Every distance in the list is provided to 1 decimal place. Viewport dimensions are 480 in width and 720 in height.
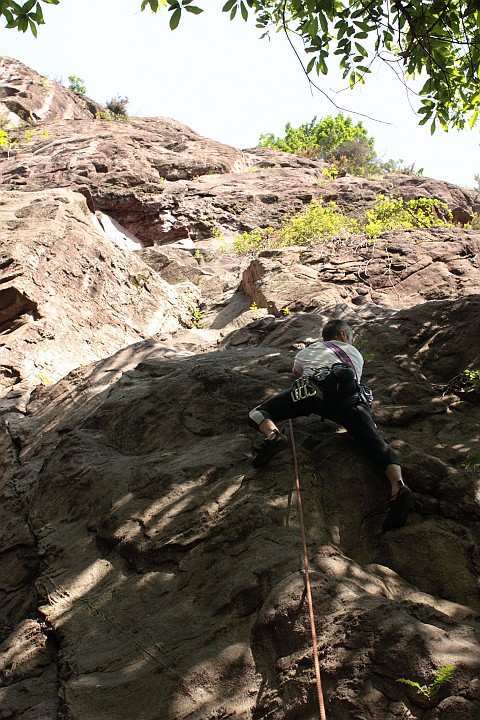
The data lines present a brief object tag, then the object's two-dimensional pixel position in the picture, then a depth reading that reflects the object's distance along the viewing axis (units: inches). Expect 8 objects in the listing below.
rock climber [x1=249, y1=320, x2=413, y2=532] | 166.9
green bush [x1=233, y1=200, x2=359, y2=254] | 496.4
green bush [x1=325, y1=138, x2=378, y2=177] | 900.6
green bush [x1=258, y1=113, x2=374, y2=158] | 1098.1
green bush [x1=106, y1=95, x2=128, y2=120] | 1031.0
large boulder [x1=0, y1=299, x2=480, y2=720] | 114.3
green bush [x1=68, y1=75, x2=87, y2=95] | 1054.8
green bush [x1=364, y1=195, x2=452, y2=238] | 506.0
